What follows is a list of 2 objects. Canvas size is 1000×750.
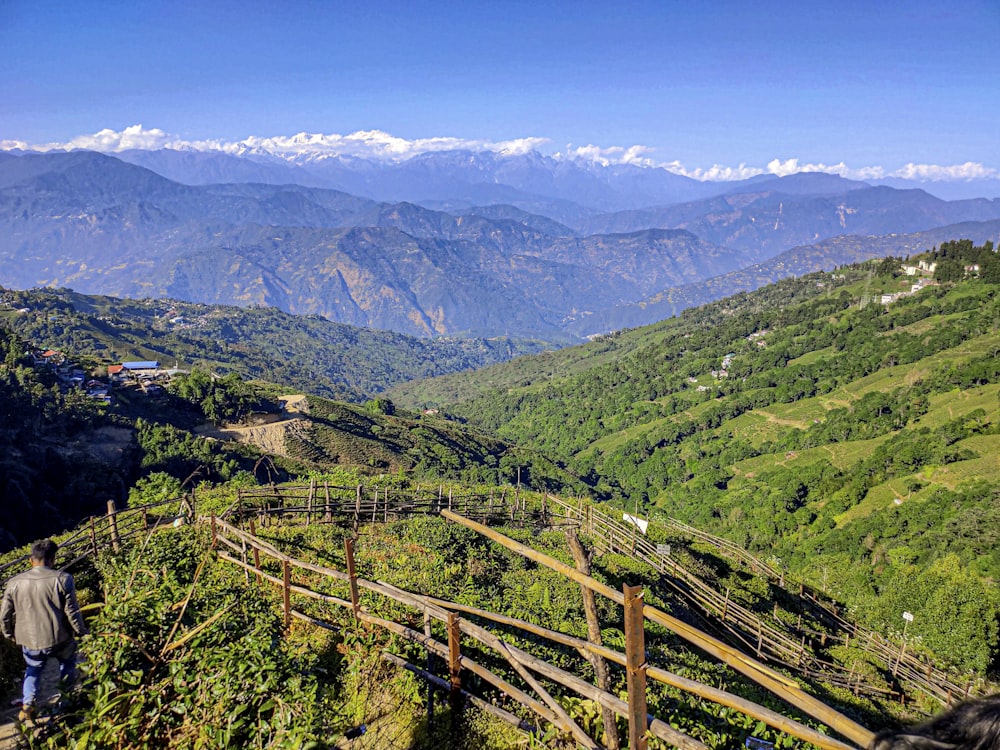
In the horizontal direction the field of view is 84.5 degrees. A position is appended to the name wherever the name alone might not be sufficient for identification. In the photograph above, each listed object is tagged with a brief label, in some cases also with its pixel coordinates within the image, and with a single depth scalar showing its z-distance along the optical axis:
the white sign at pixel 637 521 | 19.66
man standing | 5.48
